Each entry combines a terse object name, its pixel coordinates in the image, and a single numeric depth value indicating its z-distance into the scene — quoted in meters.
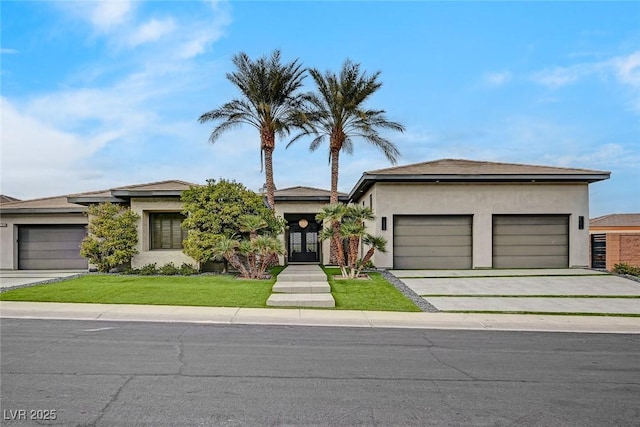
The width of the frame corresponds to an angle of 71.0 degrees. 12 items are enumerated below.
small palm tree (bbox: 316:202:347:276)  17.06
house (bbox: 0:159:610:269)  19.94
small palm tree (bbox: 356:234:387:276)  16.83
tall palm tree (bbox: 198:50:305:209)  19.70
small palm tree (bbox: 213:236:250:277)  16.58
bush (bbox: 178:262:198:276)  18.84
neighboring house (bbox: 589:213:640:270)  18.30
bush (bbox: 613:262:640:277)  17.59
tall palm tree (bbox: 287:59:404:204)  19.56
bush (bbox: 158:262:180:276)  18.89
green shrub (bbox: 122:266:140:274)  19.14
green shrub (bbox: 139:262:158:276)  18.84
